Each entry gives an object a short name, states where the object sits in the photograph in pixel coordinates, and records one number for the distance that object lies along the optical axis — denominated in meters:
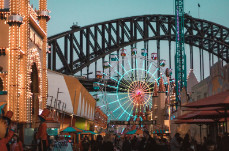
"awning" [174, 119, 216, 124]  24.84
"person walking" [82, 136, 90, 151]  26.42
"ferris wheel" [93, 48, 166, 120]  62.91
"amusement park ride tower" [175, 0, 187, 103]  64.19
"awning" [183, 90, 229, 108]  12.73
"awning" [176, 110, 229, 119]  17.65
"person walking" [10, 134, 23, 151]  13.45
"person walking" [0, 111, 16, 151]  10.73
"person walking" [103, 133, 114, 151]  15.59
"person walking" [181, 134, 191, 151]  17.43
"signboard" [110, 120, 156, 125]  70.14
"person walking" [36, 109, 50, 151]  14.87
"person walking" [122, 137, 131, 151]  27.09
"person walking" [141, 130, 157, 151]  16.72
